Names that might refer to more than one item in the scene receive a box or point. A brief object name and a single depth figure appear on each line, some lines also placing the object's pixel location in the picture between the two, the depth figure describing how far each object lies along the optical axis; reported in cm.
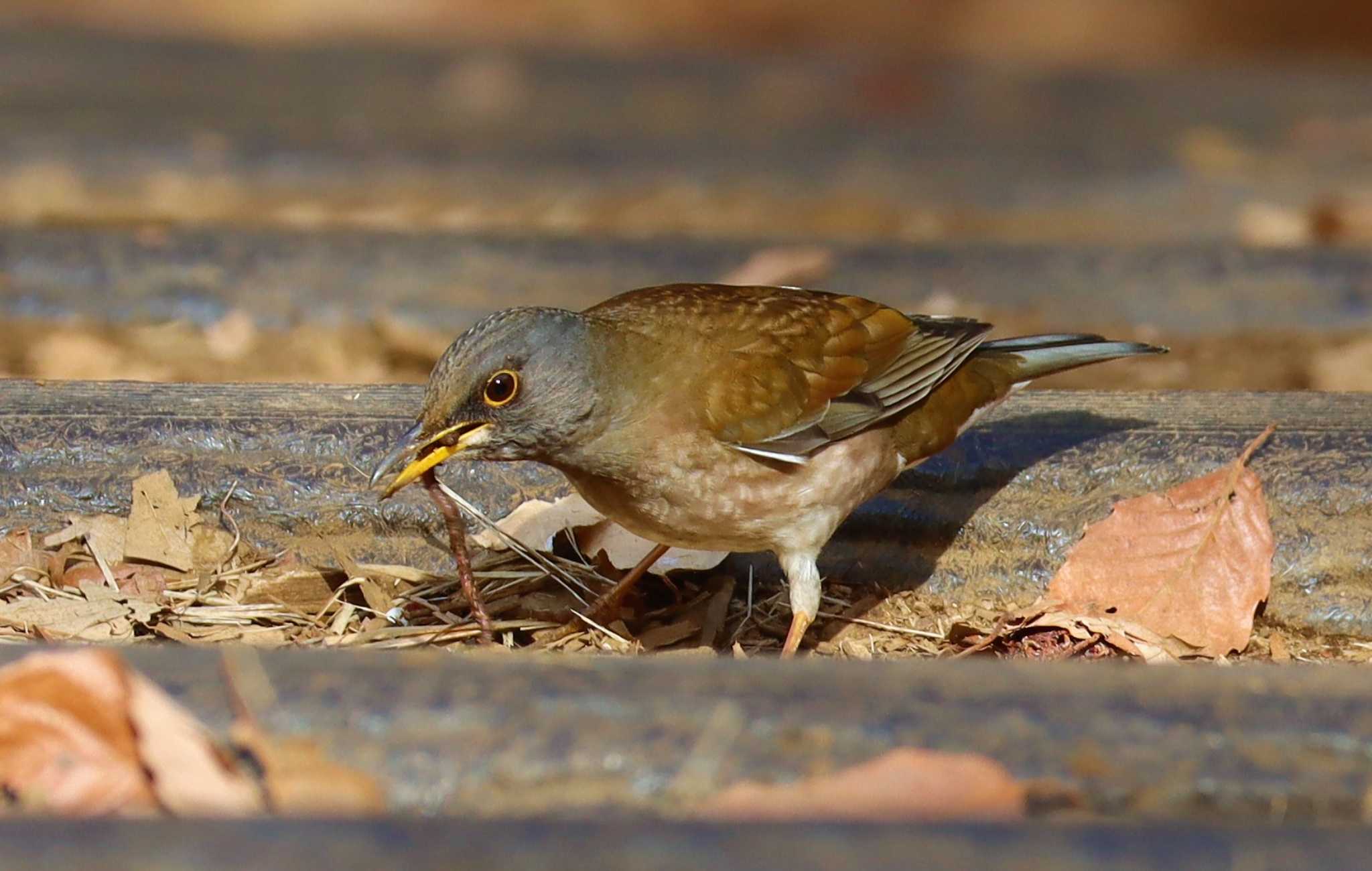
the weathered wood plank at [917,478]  830
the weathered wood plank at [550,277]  1254
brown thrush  749
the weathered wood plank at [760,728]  451
